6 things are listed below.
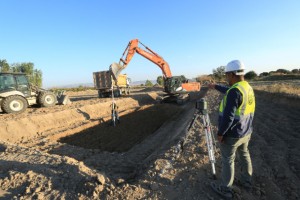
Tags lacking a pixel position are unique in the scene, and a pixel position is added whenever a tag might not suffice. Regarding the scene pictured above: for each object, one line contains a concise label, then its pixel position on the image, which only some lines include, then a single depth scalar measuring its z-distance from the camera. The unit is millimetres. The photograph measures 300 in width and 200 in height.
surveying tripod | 2818
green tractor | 8622
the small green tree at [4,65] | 28742
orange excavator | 11667
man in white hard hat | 2224
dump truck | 14373
